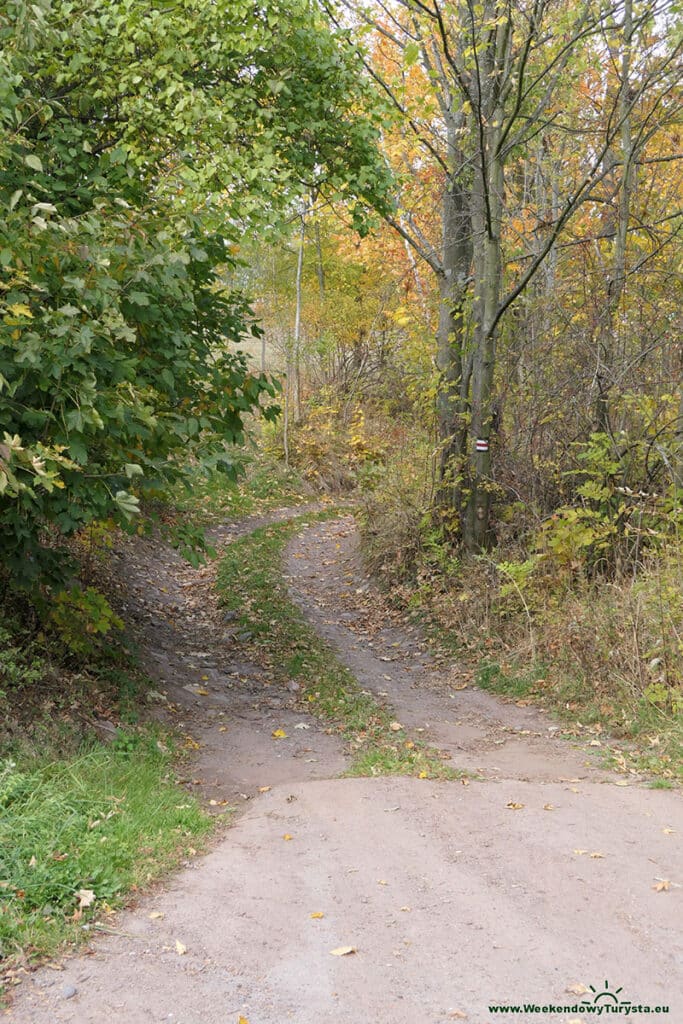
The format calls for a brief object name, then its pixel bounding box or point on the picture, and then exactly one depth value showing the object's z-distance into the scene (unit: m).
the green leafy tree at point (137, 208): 5.53
